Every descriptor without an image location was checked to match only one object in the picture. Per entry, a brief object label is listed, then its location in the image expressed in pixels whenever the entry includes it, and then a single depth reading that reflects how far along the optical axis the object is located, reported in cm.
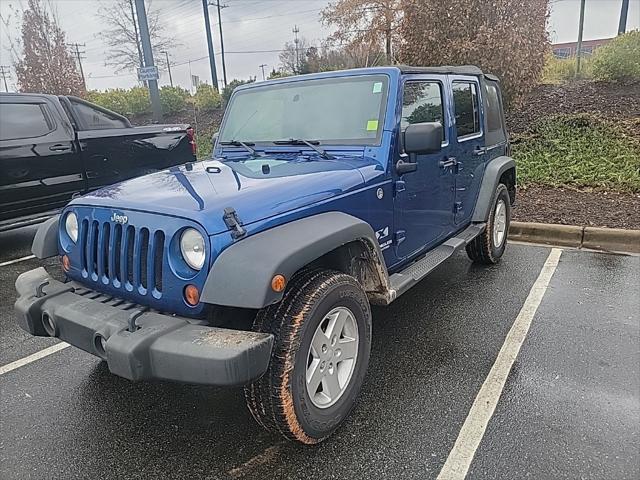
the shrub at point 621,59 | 1059
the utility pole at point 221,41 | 2450
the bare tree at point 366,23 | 1233
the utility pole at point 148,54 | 1023
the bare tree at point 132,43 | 1858
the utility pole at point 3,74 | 2509
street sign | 1019
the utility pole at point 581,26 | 1450
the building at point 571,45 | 4306
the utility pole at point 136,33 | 1821
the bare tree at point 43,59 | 1639
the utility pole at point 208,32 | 1897
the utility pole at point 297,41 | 2848
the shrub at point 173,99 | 1585
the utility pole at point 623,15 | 1287
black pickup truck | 599
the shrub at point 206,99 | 1603
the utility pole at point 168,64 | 2057
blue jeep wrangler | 211
